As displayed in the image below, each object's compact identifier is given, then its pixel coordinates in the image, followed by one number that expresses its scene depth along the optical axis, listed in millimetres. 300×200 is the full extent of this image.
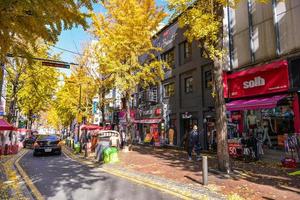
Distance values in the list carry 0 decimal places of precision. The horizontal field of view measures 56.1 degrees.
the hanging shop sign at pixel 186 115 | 22270
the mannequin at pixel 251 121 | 15862
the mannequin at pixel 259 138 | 14844
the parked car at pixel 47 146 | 20969
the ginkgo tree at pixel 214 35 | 11070
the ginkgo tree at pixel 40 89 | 27984
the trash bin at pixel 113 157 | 15291
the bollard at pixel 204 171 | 8930
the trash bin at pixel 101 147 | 16073
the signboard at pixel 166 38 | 25391
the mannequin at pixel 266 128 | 14797
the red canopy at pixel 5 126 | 17350
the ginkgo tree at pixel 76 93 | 28375
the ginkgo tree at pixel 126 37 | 20250
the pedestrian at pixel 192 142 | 15032
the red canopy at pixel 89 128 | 27164
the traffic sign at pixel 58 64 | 12900
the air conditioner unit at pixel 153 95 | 28284
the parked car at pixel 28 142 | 33459
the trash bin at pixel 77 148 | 22816
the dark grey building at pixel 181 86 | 20828
